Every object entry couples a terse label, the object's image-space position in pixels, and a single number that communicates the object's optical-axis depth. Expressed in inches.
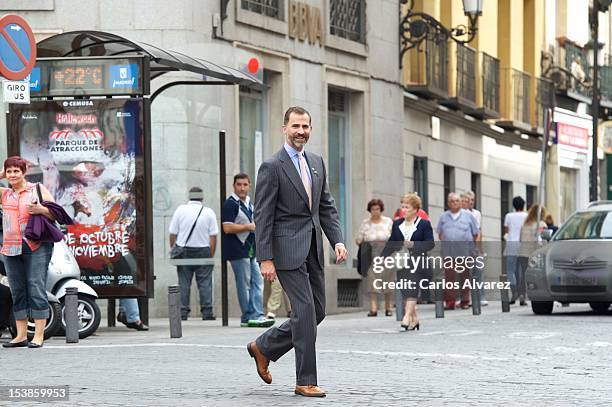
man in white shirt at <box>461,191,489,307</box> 1024.2
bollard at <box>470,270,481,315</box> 925.2
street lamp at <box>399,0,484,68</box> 1168.8
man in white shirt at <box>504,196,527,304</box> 999.0
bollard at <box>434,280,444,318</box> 880.9
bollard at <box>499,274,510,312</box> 952.9
